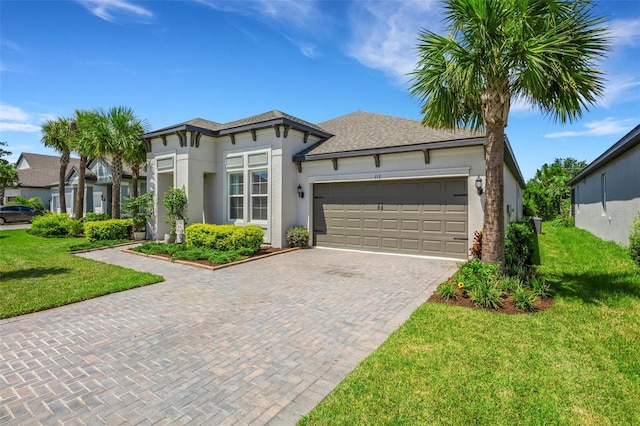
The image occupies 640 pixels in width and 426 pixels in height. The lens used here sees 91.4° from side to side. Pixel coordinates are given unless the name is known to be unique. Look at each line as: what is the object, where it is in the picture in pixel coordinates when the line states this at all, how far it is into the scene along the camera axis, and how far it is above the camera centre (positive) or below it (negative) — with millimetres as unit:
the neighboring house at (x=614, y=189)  9469 +670
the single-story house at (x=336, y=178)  9758 +1084
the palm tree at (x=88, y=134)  15102 +3627
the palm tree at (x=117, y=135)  15266 +3620
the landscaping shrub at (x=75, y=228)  17297 -1107
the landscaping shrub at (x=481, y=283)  5375 -1405
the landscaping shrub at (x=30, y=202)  31497 +634
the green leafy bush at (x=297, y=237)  12086 -1147
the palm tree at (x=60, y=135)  19984 +4846
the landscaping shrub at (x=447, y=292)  5762 -1586
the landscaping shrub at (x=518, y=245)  7446 -1021
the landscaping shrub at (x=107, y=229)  14047 -985
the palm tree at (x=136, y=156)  15775 +2700
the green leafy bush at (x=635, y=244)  6743 -819
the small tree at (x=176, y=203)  12656 +193
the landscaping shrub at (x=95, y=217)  18138 -527
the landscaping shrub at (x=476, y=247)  8602 -1111
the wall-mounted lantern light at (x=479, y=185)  9125 +634
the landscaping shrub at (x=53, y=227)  17312 -1053
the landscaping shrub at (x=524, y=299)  5164 -1559
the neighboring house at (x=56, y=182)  24203 +2321
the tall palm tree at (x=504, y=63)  5430 +2631
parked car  25172 -415
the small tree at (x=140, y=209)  14415 -55
